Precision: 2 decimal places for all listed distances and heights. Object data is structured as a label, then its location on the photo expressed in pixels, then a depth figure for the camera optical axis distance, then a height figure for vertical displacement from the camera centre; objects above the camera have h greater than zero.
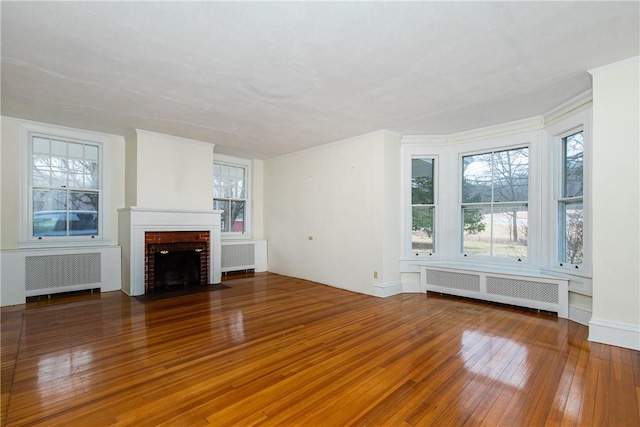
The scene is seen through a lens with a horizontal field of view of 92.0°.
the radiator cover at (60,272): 4.39 -0.91
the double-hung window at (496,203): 4.55 +0.14
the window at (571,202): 3.79 +0.12
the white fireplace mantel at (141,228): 4.82 -0.27
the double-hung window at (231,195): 6.67 +0.36
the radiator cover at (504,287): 3.86 -1.06
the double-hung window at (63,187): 4.68 +0.37
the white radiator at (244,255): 6.46 -0.96
